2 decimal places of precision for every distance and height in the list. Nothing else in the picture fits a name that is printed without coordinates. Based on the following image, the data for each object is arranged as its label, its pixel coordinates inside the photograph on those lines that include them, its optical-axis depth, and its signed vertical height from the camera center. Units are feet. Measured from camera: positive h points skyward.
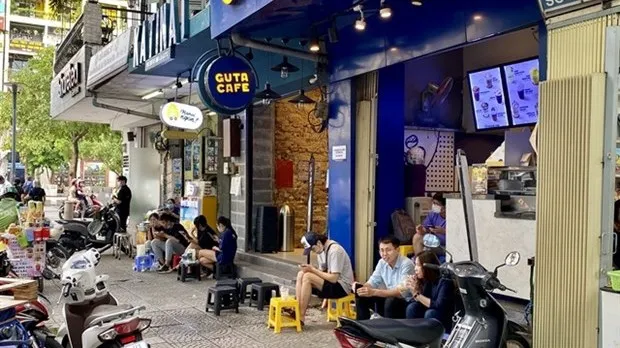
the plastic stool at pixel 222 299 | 24.39 -5.56
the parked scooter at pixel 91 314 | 14.44 -3.81
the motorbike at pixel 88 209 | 52.19 -3.90
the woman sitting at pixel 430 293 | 16.10 -3.53
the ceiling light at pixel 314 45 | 26.57 +5.61
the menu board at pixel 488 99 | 27.50 +3.48
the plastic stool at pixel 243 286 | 26.22 -5.29
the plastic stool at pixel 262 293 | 25.36 -5.46
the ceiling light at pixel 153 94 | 42.27 +5.40
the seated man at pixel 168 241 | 35.94 -4.57
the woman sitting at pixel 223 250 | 31.68 -4.57
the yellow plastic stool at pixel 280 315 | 21.93 -5.53
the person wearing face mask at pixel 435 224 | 23.97 -2.36
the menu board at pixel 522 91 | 25.63 +3.58
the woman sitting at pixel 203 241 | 33.06 -4.23
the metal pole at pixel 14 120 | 65.92 +5.23
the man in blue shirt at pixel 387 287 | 18.89 -3.90
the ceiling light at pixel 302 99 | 28.48 +3.37
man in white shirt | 22.07 -4.07
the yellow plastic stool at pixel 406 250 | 24.62 -3.39
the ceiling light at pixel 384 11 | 20.85 +5.64
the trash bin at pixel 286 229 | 35.40 -3.67
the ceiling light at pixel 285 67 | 27.47 +4.75
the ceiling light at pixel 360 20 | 22.11 +5.68
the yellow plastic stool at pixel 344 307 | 22.80 -5.43
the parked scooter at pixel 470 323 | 12.32 -3.43
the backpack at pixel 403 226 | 25.35 -2.52
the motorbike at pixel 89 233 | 37.90 -4.50
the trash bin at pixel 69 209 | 55.21 -4.04
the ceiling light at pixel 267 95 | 30.04 +3.80
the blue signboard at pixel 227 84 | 24.00 +3.52
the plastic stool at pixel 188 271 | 32.58 -5.82
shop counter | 19.47 -2.33
